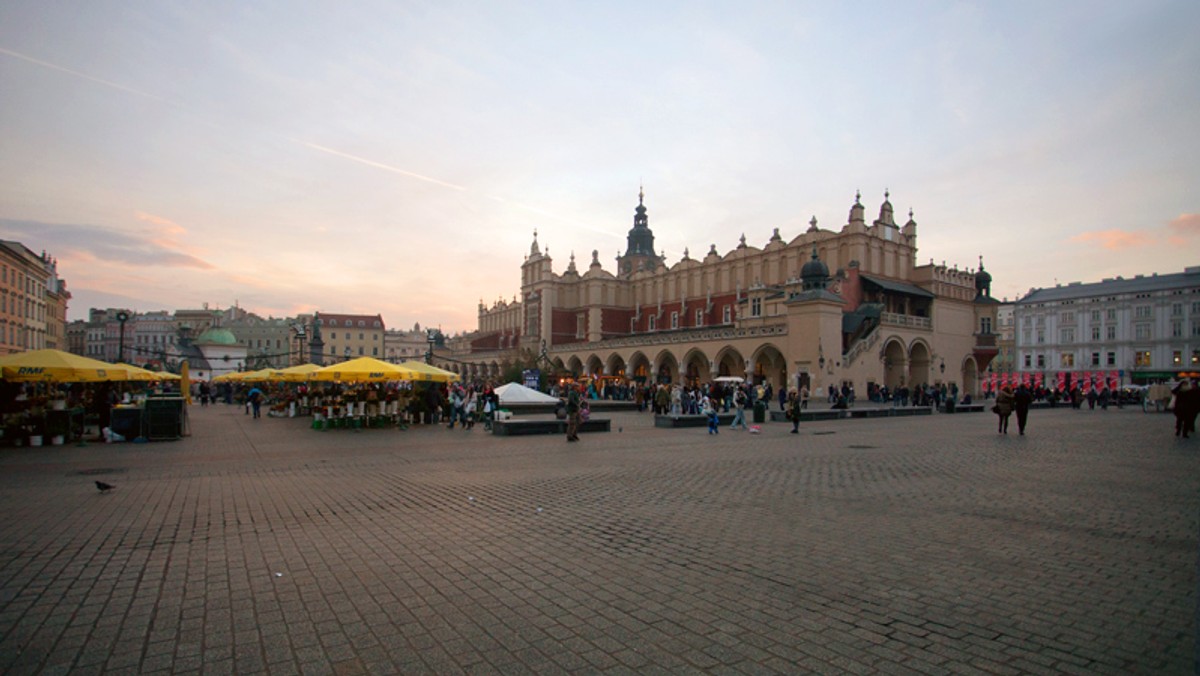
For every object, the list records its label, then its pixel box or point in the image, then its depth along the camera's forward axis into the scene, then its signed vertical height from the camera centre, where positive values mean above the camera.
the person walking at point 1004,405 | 18.70 -1.07
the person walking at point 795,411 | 19.84 -1.37
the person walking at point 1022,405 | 18.67 -1.04
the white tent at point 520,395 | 27.10 -1.28
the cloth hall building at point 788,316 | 43.94 +4.59
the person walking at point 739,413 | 21.69 -1.57
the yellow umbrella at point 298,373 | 27.10 -0.38
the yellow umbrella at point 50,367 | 15.24 -0.12
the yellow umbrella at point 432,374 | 22.91 -0.33
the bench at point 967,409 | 34.78 -2.18
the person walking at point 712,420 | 20.05 -1.66
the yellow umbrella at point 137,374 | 18.70 -0.32
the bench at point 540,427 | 19.59 -1.92
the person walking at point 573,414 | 17.23 -1.28
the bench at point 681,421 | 22.39 -1.92
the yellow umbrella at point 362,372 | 20.45 -0.24
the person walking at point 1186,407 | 17.27 -0.98
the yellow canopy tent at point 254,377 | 34.19 -0.71
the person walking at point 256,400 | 28.41 -1.61
